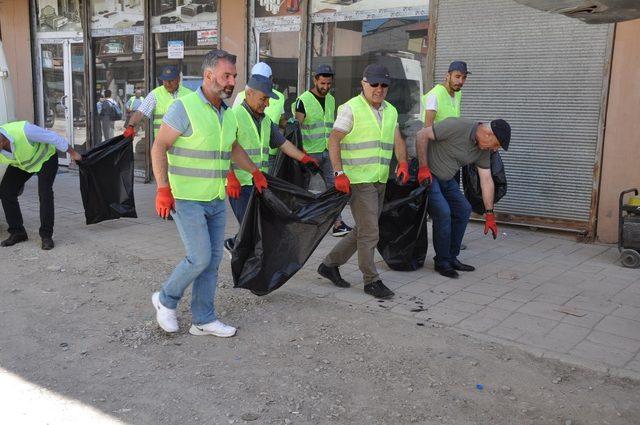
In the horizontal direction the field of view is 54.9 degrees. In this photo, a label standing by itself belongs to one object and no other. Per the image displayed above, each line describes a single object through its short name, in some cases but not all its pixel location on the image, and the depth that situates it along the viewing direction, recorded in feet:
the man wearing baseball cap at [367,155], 14.79
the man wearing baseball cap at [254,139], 15.25
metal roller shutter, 21.52
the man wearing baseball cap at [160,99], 23.06
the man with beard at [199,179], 11.89
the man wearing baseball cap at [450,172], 16.87
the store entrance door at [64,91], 39.60
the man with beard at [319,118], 20.81
